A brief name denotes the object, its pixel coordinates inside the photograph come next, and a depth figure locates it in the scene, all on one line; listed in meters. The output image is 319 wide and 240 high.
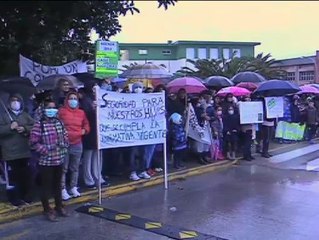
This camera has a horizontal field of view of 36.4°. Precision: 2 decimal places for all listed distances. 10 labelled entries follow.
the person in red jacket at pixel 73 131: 7.65
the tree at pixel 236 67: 35.76
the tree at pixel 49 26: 3.92
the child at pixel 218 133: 11.62
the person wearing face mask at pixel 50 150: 6.75
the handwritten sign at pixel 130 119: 8.06
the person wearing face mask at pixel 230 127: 11.88
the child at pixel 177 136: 10.34
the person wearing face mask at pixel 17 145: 7.09
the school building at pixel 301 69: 47.67
